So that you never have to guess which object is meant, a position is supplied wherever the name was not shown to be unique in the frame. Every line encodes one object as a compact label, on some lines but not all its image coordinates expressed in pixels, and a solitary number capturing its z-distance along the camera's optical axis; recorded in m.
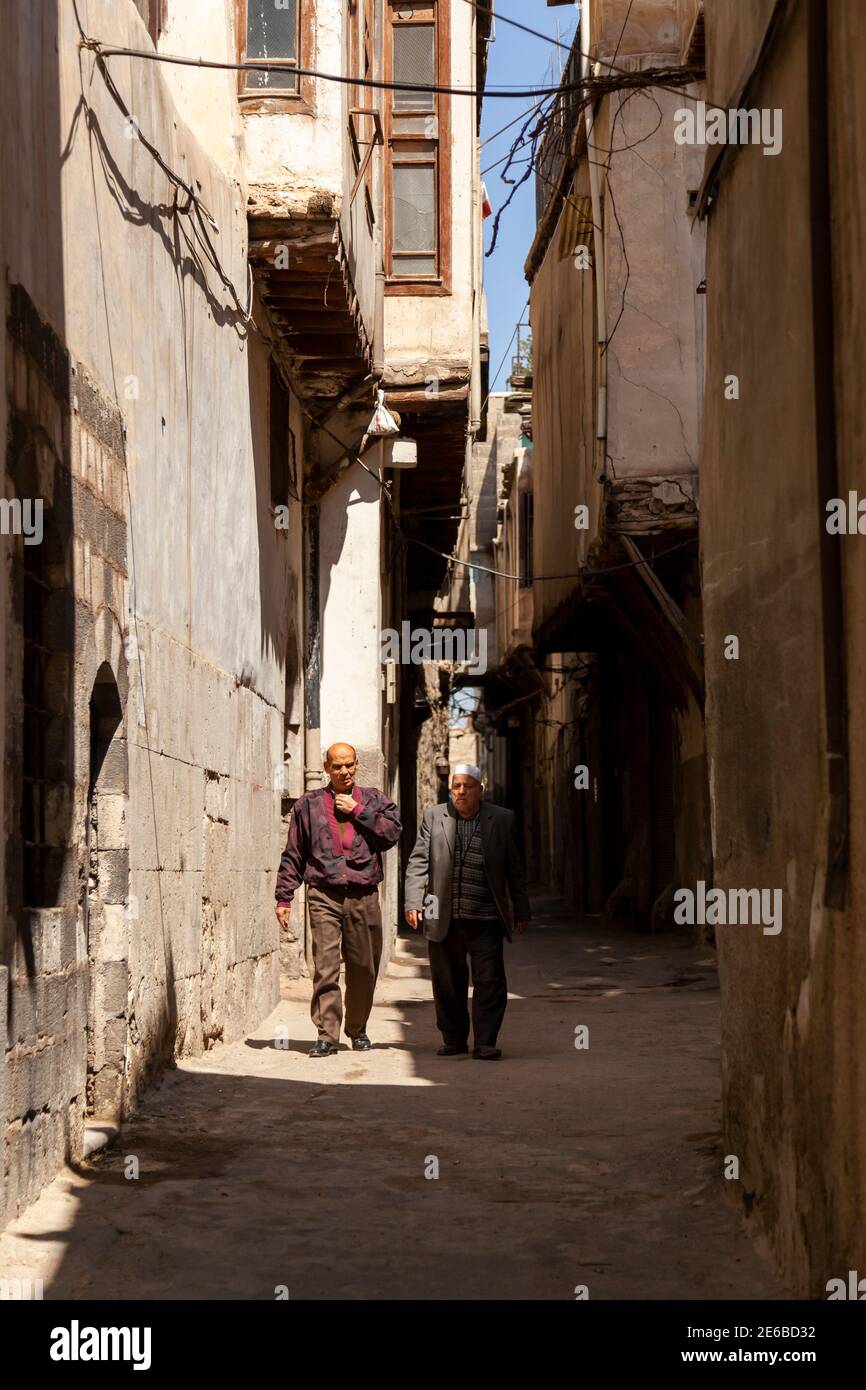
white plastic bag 13.66
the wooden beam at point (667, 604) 15.48
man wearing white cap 9.55
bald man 9.77
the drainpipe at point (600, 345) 15.29
